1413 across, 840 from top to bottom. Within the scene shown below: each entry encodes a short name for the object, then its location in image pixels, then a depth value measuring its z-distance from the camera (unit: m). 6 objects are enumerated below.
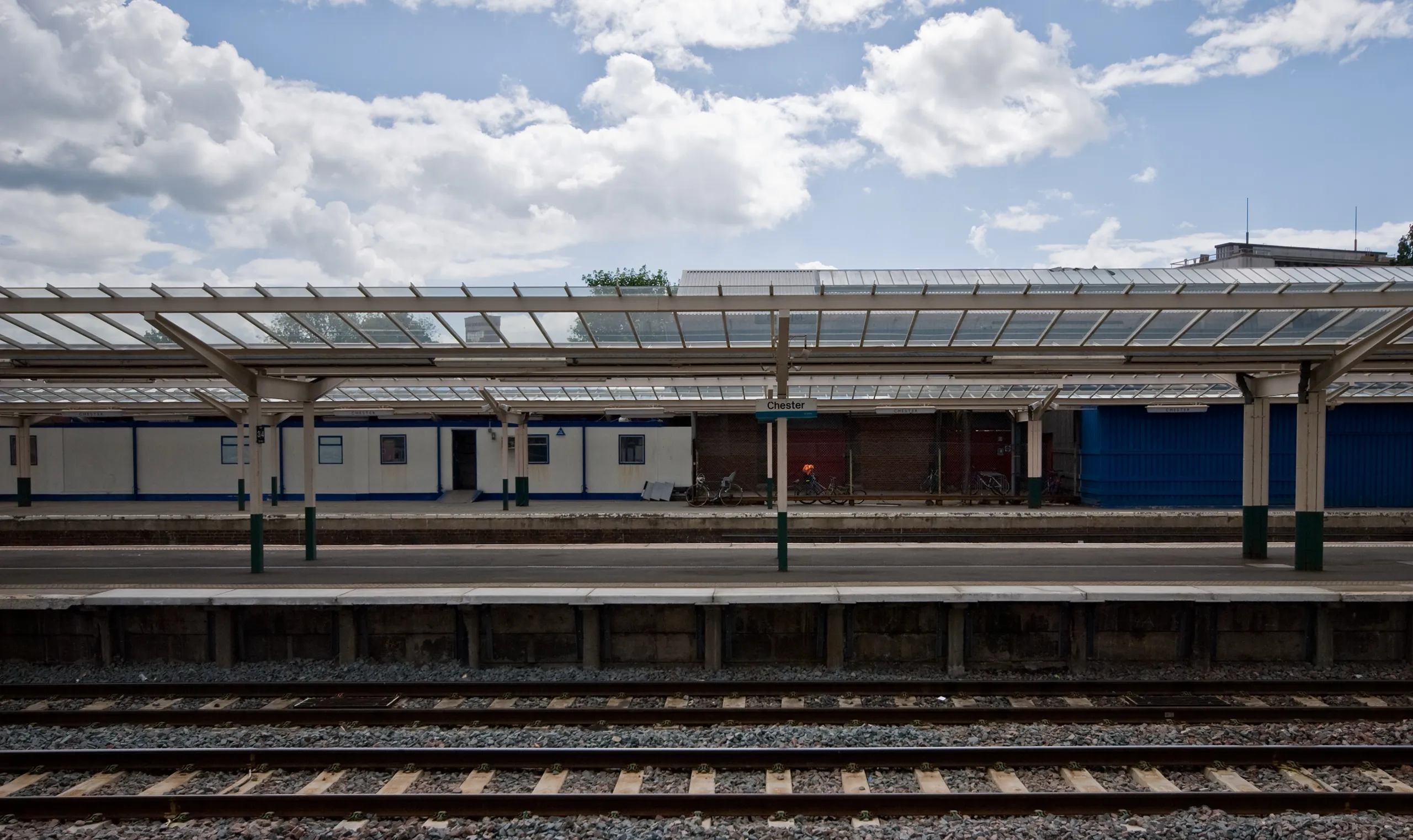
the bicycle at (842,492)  27.69
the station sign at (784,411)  13.47
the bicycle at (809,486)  29.58
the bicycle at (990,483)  30.38
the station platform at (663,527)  21.05
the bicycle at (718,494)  28.06
